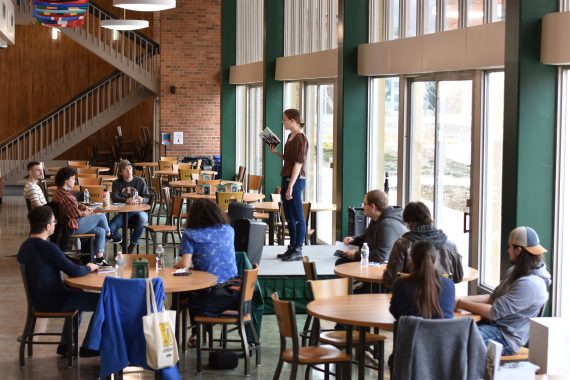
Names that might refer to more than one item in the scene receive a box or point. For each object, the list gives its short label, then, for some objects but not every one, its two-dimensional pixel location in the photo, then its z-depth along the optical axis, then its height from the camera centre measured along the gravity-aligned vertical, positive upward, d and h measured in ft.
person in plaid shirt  33.53 -2.23
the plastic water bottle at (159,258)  23.16 -2.72
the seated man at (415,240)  20.35 -2.04
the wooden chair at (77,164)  58.34 -1.03
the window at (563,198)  22.84 -1.24
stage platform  29.04 -4.14
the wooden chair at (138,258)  23.59 -2.79
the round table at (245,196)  40.16 -2.13
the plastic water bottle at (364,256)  23.87 -2.74
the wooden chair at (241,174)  54.73 -1.54
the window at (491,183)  26.94 -1.03
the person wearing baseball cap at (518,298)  18.12 -2.88
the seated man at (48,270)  21.84 -2.86
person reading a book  30.63 -1.00
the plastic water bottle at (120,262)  22.91 -2.79
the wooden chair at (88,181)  46.44 -1.65
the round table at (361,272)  22.24 -3.00
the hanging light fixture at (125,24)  58.39 +7.66
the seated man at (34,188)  38.06 -1.66
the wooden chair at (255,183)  49.19 -1.84
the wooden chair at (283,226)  35.17 -3.19
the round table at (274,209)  37.42 -2.43
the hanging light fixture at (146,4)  41.04 +6.30
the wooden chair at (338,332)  20.01 -4.04
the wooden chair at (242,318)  22.06 -4.06
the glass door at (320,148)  43.98 -0.02
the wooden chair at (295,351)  18.13 -4.11
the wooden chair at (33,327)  22.65 -4.47
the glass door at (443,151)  28.89 -0.11
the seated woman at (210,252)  22.67 -2.54
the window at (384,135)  35.42 +0.50
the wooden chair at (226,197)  38.86 -2.03
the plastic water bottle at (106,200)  36.77 -2.05
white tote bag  19.25 -3.85
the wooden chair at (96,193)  39.42 -1.89
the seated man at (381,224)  23.93 -1.96
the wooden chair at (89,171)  53.67 -1.33
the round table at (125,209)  36.32 -2.38
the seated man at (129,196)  38.83 -1.98
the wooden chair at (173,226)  37.52 -3.21
